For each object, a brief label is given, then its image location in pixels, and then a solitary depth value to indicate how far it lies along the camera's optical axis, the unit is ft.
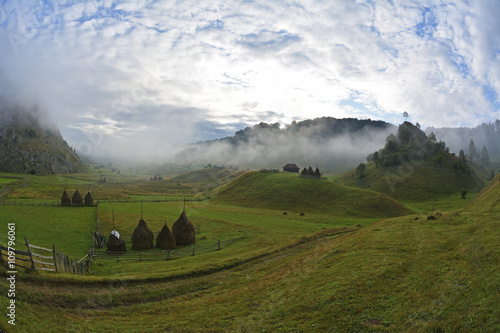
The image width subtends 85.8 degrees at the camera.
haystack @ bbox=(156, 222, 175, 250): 138.31
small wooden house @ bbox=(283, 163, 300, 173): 475.52
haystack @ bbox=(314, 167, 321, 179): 368.68
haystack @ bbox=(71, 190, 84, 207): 243.85
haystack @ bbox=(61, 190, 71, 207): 241.14
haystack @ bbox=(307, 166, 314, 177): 370.73
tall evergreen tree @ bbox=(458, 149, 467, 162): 442.42
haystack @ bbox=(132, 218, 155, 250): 134.01
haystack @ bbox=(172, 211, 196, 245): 145.59
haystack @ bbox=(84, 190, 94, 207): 250.37
